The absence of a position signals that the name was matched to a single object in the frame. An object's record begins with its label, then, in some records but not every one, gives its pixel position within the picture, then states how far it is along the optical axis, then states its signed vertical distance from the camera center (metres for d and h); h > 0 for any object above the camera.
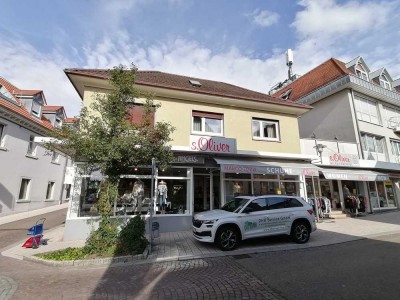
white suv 8.24 -0.73
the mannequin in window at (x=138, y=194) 11.48 +0.25
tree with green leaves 7.72 +1.87
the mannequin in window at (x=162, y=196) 11.86 +0.16
